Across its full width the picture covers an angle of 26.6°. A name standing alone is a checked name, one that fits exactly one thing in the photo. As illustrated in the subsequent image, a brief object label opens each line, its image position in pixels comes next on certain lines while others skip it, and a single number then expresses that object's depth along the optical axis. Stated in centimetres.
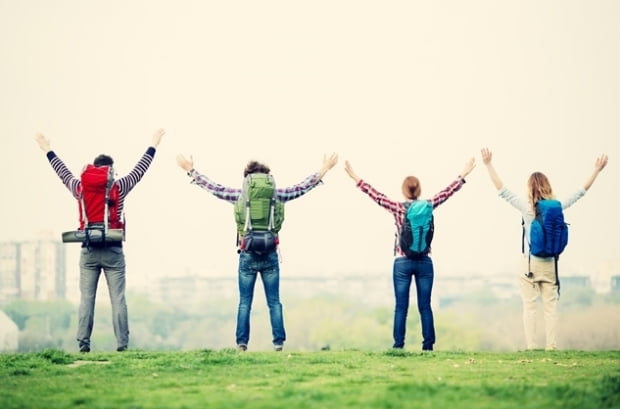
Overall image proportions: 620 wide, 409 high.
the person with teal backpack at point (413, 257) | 2012
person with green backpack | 1986
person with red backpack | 1991
